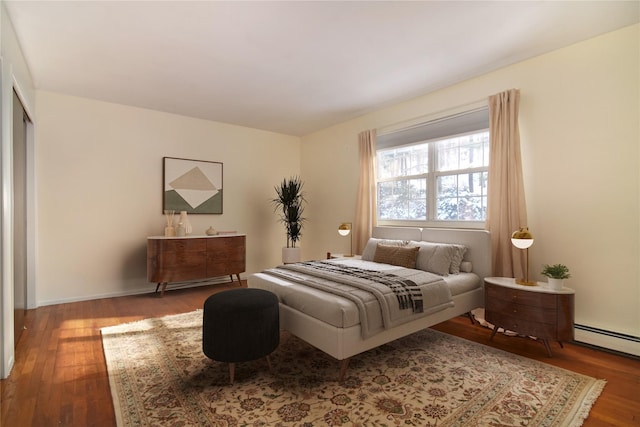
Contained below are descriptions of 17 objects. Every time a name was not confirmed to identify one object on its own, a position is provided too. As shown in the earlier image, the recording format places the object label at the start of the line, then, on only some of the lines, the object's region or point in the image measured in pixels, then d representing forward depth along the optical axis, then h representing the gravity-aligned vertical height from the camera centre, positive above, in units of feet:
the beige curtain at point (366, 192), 15.80 +1.12
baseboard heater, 8.58 -3.70
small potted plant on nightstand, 8.74 -1.79
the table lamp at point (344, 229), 15.30 -0.72
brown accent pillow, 11.47 -1.58
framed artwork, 16.34 +1.63
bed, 7.22 -2.25
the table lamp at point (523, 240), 9.37 -0.84
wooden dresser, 14.46 -2.06
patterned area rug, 5.93 -3.87
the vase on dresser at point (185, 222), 15.87 -0.32
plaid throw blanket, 8.31 -1.98
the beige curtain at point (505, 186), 10.69 +0.94
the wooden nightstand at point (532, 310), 8.41 -2.77
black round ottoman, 7.09 -2.66
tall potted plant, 18.51 +0.04
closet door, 9.25 +0.00
